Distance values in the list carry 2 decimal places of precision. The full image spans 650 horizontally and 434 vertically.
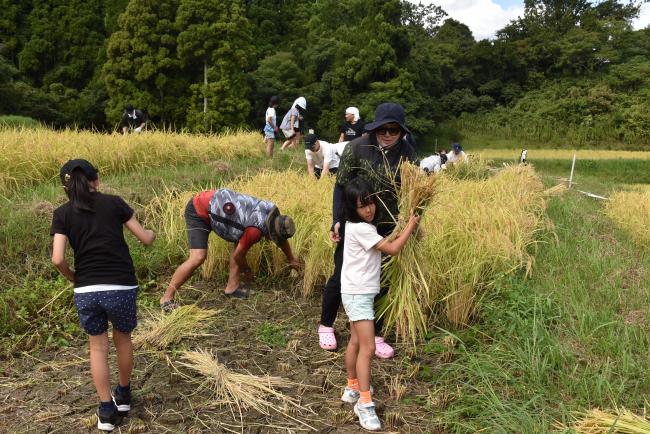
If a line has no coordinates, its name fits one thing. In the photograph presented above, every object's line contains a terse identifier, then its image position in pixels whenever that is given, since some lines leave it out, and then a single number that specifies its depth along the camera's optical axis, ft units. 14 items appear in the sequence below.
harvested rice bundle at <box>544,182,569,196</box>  21.27
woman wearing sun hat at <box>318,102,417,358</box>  9.61
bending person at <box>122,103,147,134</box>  32.89
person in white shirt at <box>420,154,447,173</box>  25.14
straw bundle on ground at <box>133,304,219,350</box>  10.21
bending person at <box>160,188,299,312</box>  11.93
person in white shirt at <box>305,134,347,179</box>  19.88
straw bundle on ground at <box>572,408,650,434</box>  6.67
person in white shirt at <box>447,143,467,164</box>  30.76
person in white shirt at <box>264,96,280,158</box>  30.48
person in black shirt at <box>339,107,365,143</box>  24.40
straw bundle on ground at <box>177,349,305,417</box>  8.36
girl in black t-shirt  7.50
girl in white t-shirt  7.92
